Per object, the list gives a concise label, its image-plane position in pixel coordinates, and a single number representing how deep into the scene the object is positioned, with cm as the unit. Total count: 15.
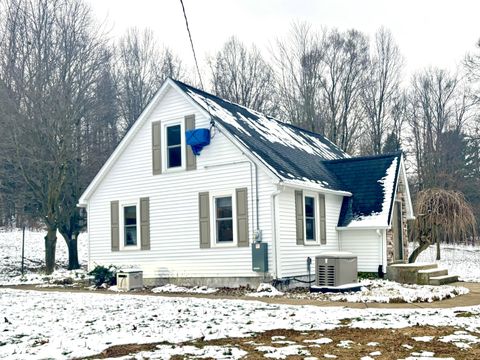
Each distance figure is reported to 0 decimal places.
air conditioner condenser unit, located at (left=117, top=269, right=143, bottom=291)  1583
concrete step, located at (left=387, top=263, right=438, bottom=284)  1579
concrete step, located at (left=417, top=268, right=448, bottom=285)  1552
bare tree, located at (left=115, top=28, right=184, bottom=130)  3541
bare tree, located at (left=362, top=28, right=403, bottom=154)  3841
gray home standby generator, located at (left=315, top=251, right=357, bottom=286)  1423
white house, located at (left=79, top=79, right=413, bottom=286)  1545
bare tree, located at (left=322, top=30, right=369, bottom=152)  3772
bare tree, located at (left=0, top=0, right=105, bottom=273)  2164
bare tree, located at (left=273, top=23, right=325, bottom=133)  3716
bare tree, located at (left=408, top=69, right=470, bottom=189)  3968
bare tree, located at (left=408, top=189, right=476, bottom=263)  2064
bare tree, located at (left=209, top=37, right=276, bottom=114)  4000
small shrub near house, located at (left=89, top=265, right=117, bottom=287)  1686
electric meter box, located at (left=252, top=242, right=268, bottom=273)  1483
